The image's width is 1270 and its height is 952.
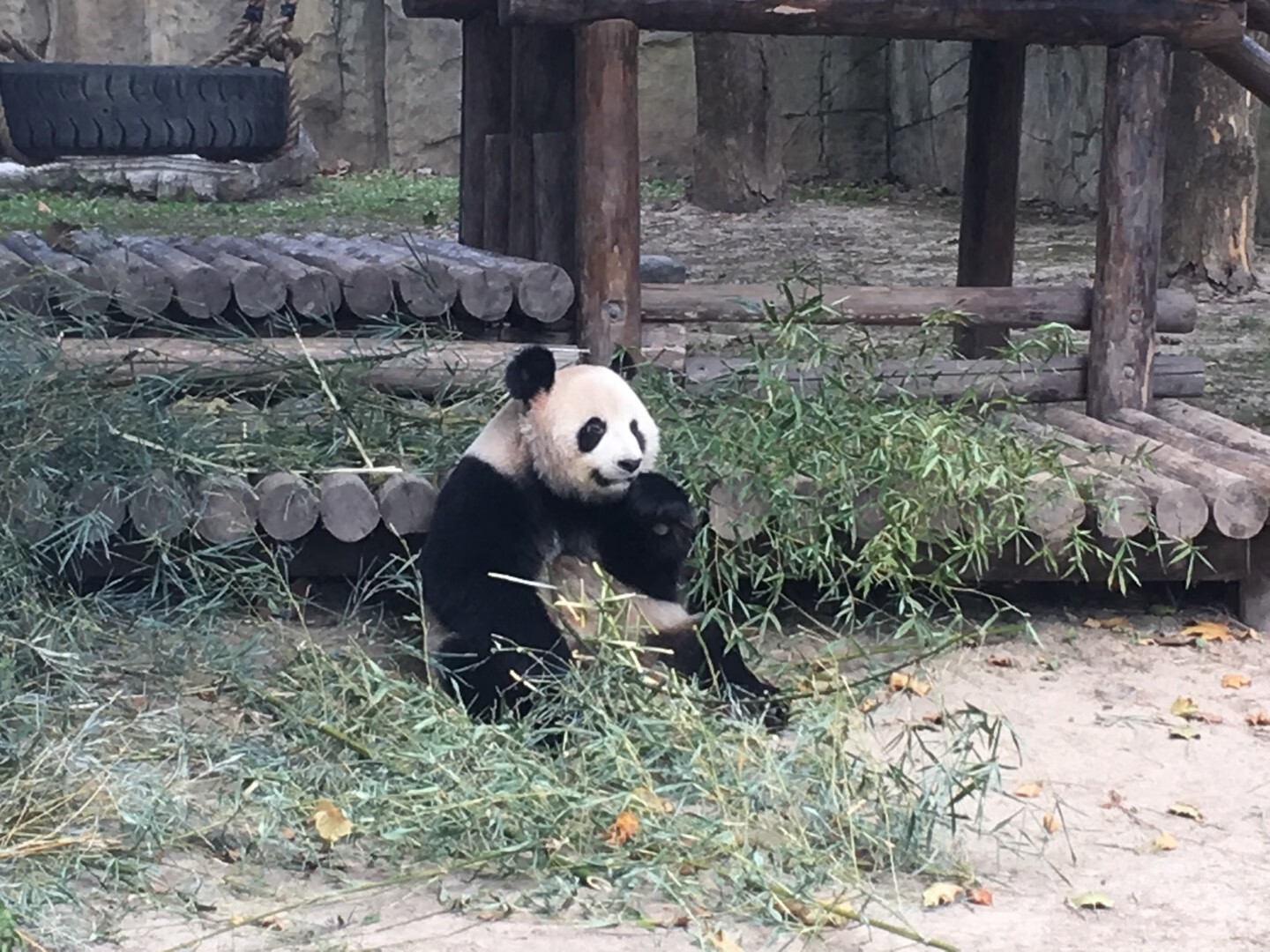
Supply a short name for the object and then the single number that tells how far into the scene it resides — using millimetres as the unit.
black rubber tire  12445
